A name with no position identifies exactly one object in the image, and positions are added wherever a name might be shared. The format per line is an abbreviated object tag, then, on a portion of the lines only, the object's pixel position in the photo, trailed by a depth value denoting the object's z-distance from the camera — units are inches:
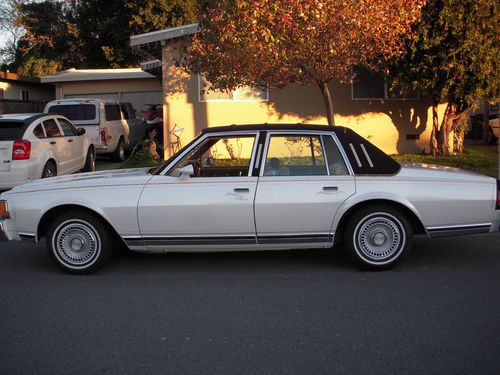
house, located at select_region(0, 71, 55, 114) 819.0
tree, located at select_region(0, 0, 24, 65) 1442.1
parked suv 577.0
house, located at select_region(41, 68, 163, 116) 840.3
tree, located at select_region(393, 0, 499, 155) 431.2
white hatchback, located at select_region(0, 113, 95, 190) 392.5
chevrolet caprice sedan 216.8
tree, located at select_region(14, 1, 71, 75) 1239.5
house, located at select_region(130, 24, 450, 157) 574.6
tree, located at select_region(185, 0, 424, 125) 362.3
